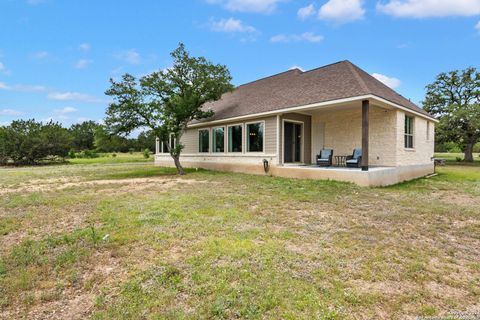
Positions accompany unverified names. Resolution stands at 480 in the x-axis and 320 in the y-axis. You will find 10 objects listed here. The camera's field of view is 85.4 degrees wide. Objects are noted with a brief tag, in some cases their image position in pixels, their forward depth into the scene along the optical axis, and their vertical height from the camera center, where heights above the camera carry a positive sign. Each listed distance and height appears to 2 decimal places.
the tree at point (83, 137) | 50.16 +3.26
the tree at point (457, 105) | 22.84 +4.59
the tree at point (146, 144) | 38.48 +1.49
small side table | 11.78 -0.43
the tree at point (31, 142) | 20.86 +1.07
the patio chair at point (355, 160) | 9.83 -0.32
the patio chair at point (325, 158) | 10.91 -0.26
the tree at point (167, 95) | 11.74 +2.76
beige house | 9.63 +1.07
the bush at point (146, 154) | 30.71 -0.14
